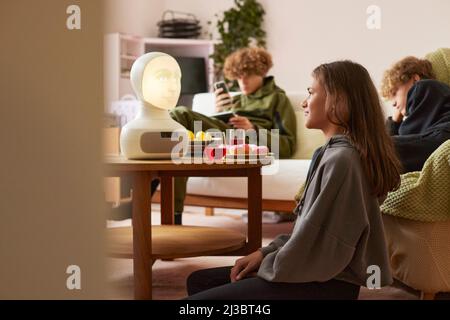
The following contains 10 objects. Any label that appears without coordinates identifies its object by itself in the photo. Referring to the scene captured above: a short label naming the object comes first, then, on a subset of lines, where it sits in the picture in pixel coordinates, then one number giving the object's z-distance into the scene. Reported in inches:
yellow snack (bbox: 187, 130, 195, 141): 86.5
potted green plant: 200.4
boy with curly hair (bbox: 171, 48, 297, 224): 130.5
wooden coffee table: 74.0
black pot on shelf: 211.9
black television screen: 212.1
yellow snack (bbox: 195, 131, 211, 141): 86.2
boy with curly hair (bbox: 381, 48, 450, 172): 85.5
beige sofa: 120.0
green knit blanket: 73.2
